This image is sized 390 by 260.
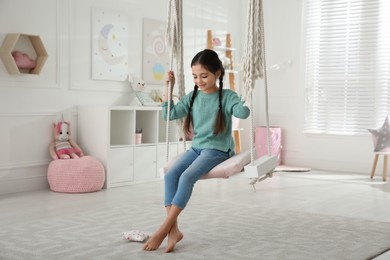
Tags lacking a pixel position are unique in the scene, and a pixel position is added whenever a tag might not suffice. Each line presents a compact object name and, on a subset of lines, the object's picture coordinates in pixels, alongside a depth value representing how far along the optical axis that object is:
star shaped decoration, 5.33
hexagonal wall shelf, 4.21
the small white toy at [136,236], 2.75
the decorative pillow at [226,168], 2.77
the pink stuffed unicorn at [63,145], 4.60
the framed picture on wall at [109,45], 5.03
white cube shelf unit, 4.73
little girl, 2.65
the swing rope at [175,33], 3.17
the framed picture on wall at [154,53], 5.55
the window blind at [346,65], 5.88
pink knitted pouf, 4.44
